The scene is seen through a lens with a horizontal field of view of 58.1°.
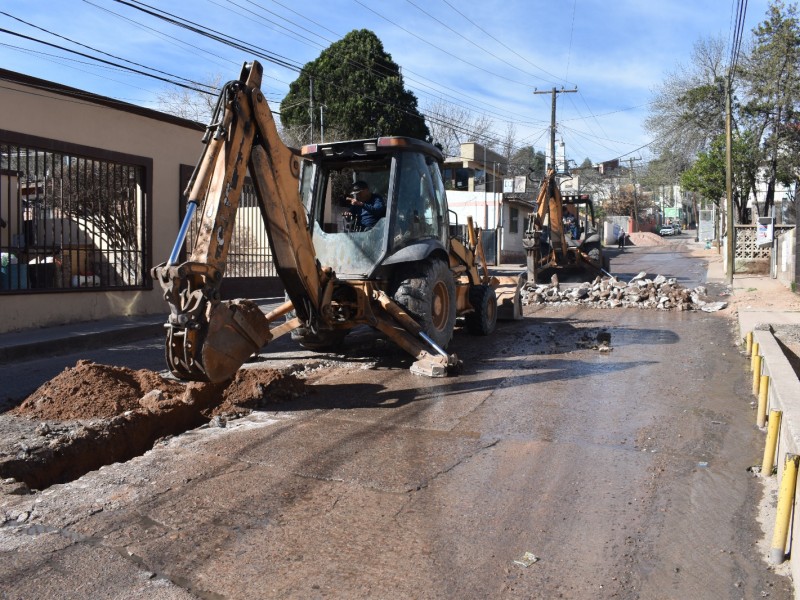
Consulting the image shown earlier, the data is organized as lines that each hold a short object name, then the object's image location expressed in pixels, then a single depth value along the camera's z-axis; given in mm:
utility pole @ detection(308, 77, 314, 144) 29072
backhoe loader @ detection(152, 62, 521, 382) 5938
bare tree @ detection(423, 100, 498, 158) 48312
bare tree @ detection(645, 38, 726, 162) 35062
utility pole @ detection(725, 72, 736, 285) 23656
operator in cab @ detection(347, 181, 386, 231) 8602
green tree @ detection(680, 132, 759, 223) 31109
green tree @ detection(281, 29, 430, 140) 32250
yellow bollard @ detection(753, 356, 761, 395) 7596
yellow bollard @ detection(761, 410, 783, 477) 5090
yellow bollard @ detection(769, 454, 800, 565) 3752
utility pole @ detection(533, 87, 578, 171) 39438
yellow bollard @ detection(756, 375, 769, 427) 6348
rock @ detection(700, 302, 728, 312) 15795
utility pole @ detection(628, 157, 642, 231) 76925
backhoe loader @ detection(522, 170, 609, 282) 21188
